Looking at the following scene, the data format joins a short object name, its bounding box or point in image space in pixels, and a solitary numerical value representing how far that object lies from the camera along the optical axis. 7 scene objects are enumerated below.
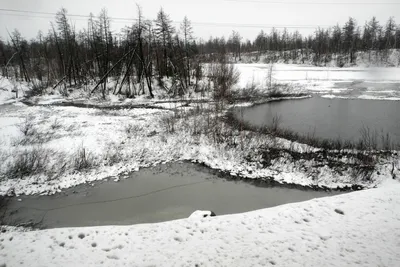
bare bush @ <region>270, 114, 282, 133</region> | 14.72
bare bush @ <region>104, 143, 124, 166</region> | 11.75
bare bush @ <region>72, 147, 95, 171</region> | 11.01
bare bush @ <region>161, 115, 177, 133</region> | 15.32
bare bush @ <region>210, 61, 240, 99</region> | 26.52
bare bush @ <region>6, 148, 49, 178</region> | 10.08
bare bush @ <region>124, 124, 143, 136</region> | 15.35
